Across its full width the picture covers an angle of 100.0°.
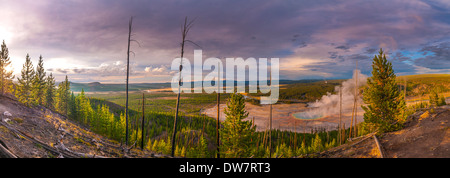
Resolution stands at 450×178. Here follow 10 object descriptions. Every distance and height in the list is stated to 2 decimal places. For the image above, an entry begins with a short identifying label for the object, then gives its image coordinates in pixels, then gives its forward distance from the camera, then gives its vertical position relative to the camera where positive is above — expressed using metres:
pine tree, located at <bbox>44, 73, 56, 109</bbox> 50.78 -1.30
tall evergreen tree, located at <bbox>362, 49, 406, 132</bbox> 20.16 -0.68
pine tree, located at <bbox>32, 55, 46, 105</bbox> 42.67 +1.04
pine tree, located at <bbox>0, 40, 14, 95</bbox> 38.06 +3.41
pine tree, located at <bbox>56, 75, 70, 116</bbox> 58.09 -2.99
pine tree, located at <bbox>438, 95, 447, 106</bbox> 52.52 -2.23
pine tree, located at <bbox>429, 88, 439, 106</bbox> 51.88 -1.50
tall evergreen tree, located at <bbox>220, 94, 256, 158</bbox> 23.53 -5.24
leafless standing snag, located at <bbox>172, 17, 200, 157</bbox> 21.41 +4.71
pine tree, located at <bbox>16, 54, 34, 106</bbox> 37.31 +0.60
